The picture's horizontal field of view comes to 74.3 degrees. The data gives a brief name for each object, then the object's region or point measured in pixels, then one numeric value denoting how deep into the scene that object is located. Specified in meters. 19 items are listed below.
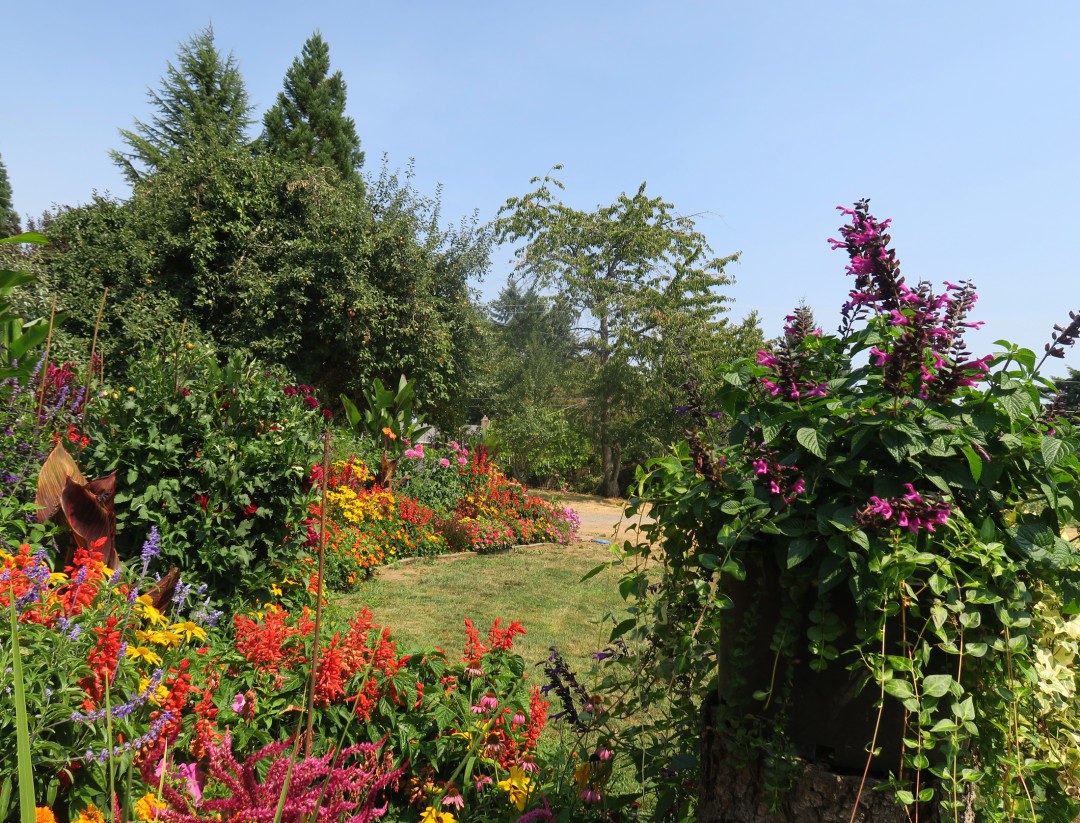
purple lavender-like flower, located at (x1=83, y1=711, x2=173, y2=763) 1.70
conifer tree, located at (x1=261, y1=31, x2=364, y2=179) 21.75
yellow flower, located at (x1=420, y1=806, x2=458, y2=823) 1.97
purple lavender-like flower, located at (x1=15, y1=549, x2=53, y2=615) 2.06
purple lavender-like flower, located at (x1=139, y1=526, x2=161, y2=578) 2.45
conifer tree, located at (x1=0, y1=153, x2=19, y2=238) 26.44
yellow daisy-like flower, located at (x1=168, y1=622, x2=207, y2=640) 2.24
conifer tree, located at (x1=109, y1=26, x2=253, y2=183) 21.36
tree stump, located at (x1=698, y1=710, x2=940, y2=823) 1.58
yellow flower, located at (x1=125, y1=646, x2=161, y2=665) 2.03
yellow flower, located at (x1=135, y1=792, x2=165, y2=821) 1.60
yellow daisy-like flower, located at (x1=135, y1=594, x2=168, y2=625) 2.21
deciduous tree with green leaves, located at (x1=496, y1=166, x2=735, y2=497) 20.69
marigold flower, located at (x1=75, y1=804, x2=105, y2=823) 1.73
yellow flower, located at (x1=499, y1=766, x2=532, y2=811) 2.06
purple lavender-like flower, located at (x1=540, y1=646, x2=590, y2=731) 2.17
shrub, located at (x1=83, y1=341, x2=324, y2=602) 4.01
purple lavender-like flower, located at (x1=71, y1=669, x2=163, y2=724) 1.72
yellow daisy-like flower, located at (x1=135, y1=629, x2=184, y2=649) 2.15
